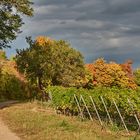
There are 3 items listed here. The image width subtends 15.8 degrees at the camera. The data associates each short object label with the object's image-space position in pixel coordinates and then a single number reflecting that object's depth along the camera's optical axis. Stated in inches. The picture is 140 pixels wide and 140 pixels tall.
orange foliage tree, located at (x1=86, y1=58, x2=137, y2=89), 4709.6
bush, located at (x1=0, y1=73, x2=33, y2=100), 3326.8
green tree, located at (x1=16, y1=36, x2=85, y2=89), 2974.9
